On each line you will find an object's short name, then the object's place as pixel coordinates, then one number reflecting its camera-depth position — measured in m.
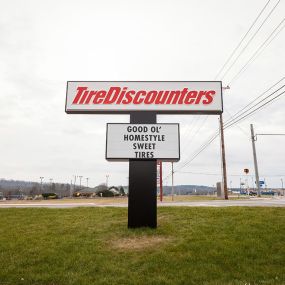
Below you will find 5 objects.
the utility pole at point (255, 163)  40.06
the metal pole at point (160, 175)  33.65
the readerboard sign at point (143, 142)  11.52
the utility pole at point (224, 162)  32.84
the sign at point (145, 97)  12.19
